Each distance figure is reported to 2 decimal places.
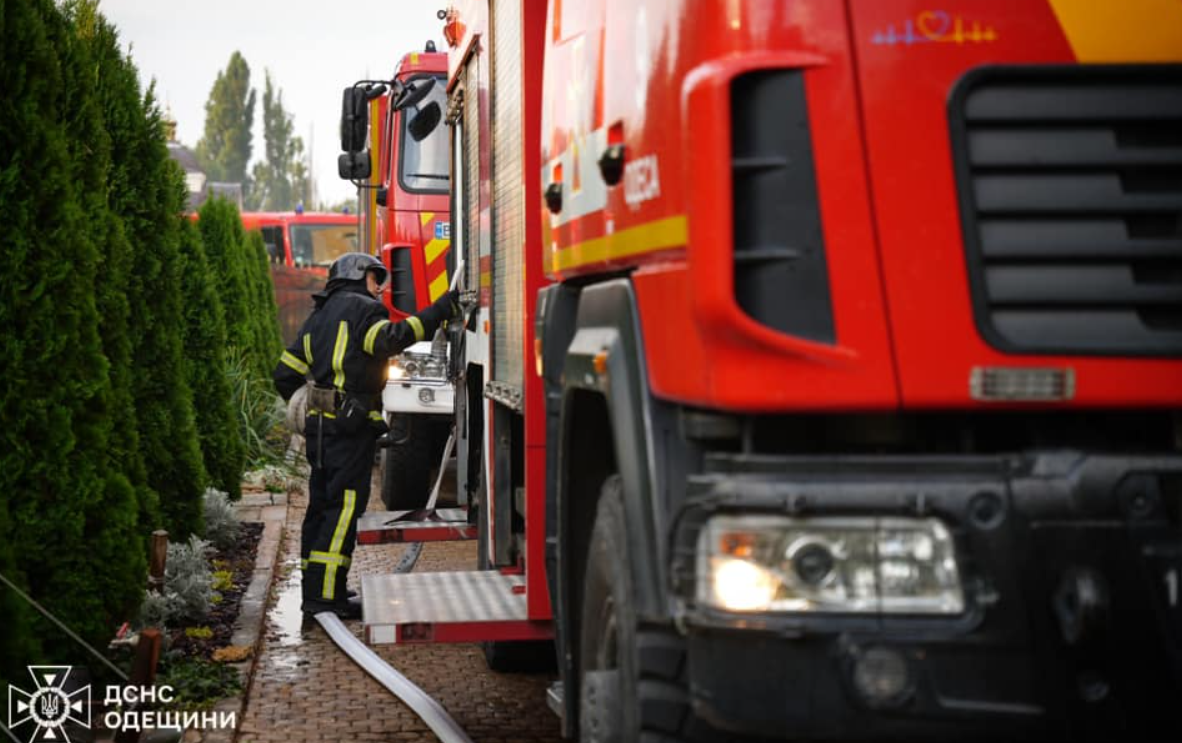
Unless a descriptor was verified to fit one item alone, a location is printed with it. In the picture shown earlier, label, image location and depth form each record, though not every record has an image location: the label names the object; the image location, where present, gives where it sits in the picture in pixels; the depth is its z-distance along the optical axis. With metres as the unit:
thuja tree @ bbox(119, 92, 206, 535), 9.59
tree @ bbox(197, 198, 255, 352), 16.50
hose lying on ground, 6.28
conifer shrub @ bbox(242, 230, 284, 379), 19.11
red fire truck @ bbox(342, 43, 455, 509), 12.09
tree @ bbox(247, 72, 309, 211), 104.81
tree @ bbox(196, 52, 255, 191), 98.94
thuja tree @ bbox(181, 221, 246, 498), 12.12
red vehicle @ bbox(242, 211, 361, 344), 38.41
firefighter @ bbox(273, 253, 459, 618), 8.74
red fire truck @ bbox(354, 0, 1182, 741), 3.00
